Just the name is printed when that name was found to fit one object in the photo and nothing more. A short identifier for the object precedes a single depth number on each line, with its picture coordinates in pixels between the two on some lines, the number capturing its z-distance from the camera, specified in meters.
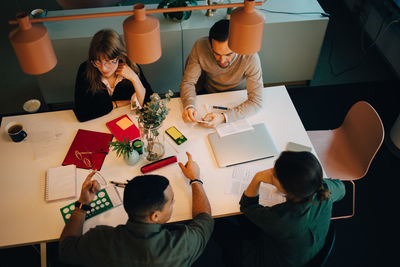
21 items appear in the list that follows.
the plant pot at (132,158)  2.00
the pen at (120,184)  1.94
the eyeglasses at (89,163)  1.97
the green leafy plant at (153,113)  1.85
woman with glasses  2.27
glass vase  2.06
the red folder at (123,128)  2.19
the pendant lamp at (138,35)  1.36
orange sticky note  2.24
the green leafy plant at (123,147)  1.97
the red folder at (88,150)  2.05
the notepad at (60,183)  1.89
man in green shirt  1.49
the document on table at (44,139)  2.10
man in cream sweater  2.23
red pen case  2.00
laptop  2.06
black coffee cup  2.12
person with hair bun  1.58
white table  1.81
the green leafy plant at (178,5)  2.83
